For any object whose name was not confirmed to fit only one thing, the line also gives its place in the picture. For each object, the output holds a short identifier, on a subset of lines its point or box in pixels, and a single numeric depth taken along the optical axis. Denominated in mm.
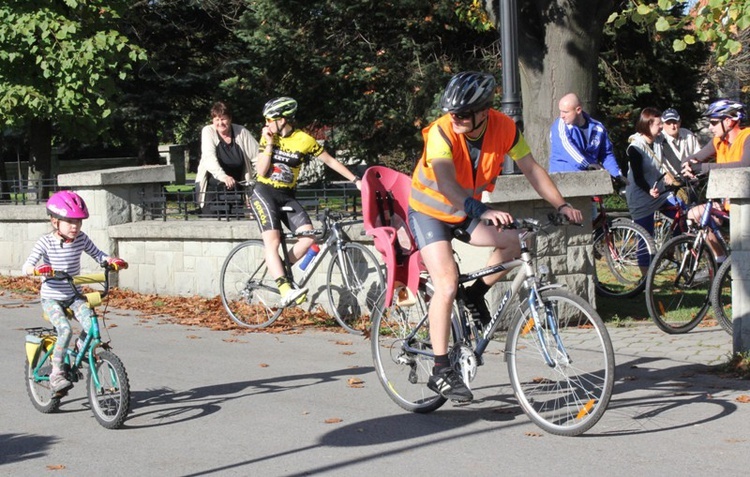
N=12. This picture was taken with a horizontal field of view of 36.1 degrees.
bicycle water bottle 10117
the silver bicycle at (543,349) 5797
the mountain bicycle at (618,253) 10820
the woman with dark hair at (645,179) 10820
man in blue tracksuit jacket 10438
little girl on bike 6898
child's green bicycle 6578
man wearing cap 11000
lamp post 10062
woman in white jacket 11516
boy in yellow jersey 9789
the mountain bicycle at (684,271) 9109
